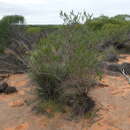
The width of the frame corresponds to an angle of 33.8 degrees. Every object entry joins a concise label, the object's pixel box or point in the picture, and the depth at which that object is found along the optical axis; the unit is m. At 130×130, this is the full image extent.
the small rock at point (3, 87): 5.35
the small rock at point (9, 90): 5.29
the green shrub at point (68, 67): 4.00
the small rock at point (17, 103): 4.46
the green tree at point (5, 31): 8.60
